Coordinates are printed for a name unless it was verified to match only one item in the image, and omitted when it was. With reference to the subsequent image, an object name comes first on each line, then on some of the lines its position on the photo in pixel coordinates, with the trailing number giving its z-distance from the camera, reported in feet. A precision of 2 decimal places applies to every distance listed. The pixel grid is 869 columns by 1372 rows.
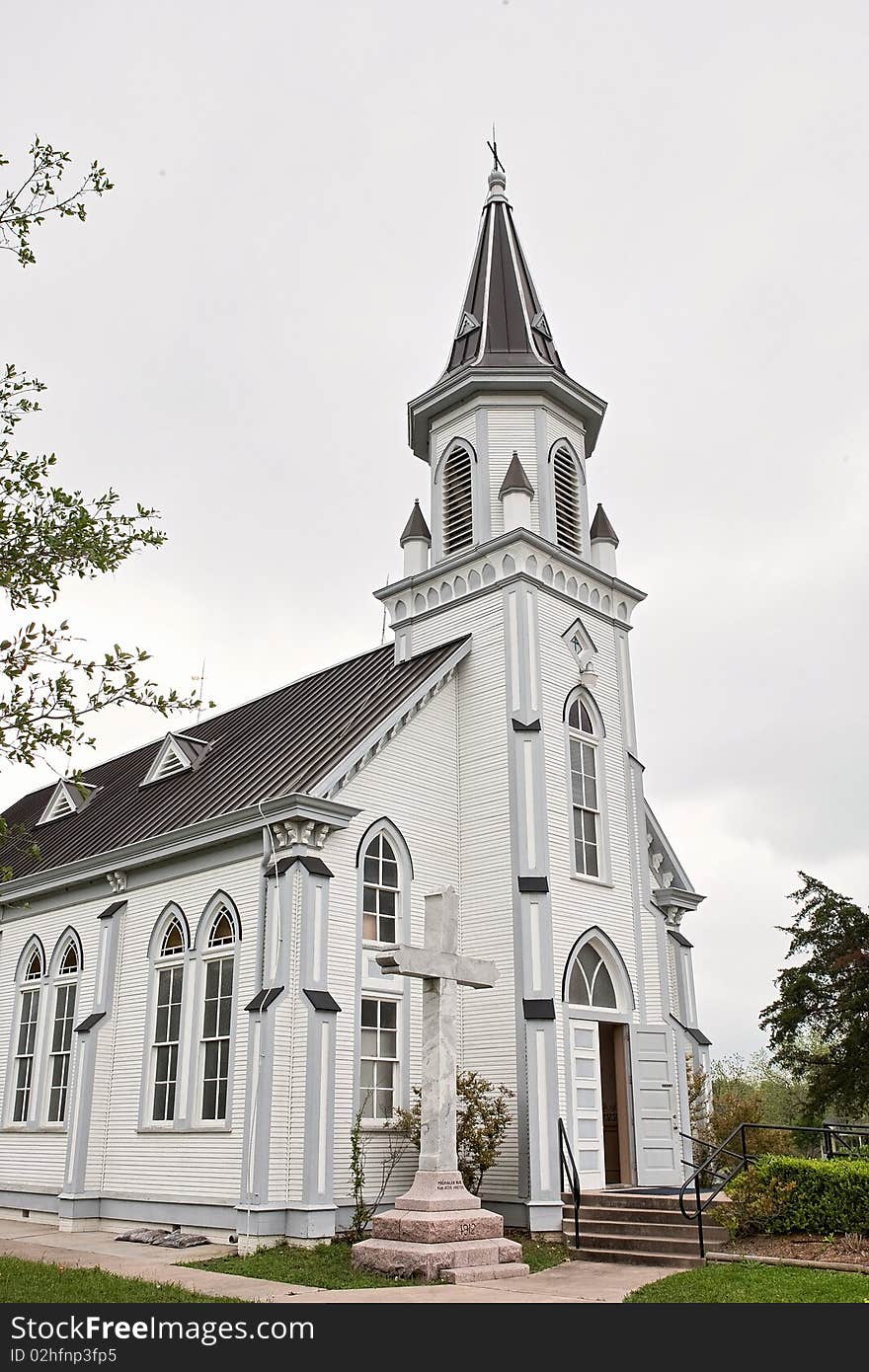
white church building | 56.39
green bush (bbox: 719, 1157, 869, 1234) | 47.37
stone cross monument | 42.45
